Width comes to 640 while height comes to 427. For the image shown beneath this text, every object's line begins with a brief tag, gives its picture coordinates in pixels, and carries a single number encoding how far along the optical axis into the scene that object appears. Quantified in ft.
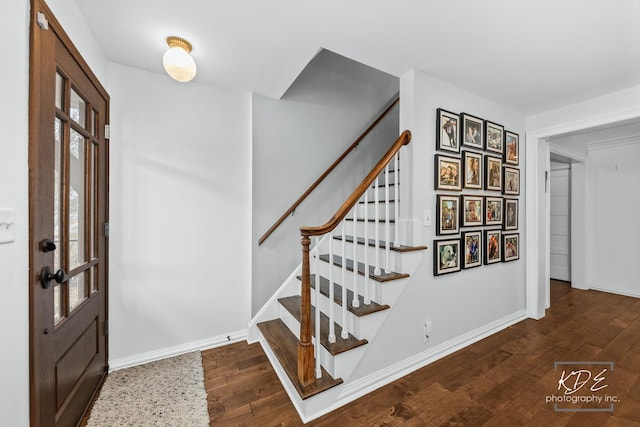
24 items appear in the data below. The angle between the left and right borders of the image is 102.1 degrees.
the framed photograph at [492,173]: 7.89
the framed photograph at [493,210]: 7.96
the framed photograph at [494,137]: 7.93
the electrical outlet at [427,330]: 6.59
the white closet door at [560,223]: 13.79
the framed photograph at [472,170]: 7.38
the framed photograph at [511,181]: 8.57
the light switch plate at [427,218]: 6.60
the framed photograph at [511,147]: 8.58
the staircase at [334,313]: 4.97
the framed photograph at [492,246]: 7.95
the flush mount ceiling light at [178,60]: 5.30
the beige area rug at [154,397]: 4.71
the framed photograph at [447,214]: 6.81
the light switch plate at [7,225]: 2.76
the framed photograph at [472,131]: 7.27
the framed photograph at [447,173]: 6.75
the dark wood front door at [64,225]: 3.29
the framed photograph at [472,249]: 7.38
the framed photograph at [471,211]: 7.34
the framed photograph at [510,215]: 8.59
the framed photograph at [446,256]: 6.71
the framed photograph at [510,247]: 8.52
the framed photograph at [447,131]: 6.77
